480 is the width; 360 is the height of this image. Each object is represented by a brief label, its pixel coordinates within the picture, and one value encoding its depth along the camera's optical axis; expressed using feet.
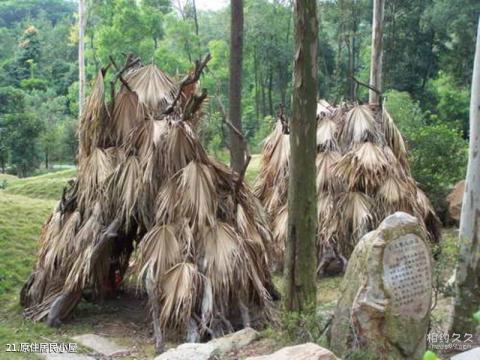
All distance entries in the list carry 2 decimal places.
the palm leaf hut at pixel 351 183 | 35.63
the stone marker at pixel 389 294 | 15.69
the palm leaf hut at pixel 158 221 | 24.32
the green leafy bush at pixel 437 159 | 44.78
